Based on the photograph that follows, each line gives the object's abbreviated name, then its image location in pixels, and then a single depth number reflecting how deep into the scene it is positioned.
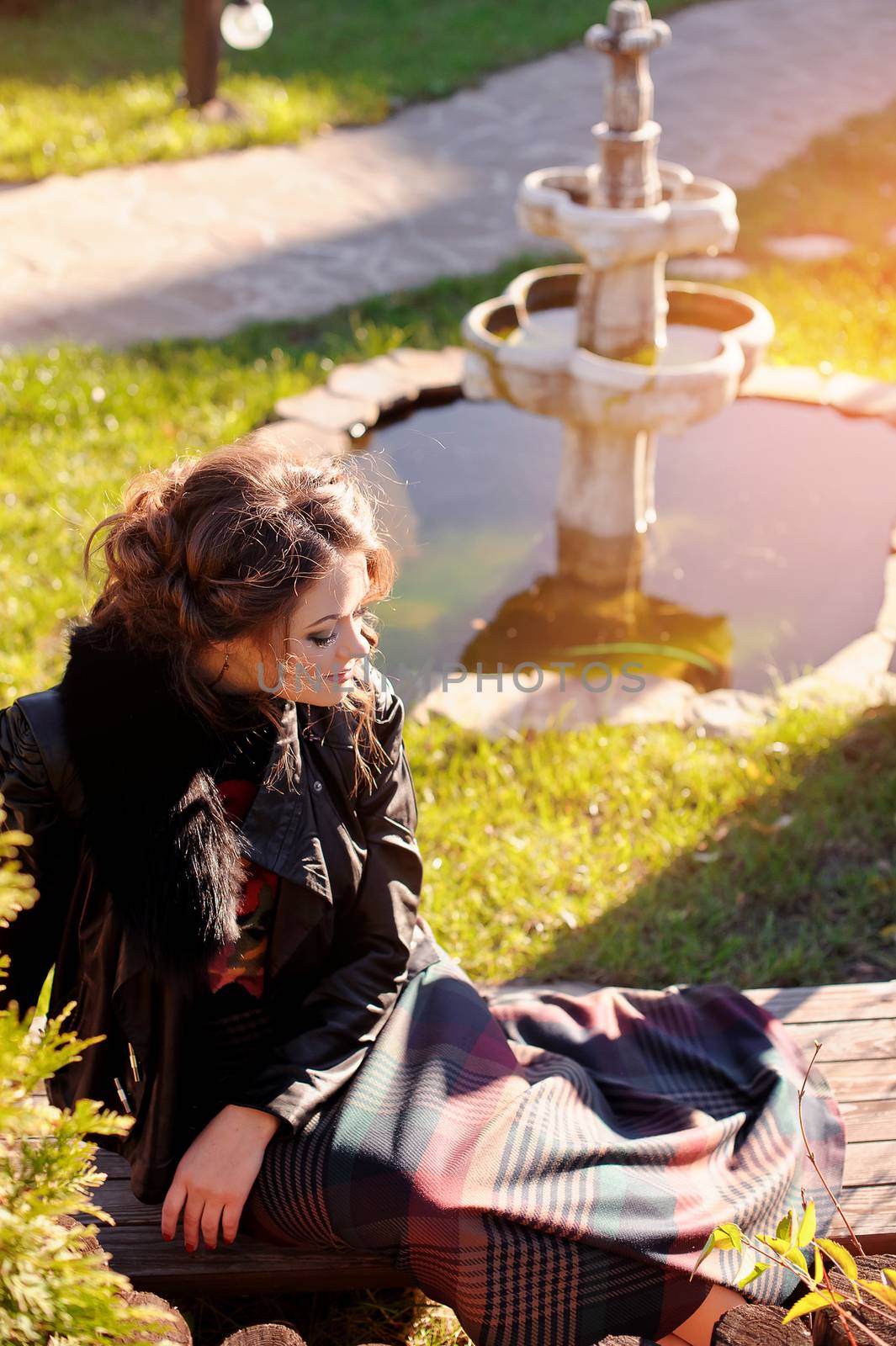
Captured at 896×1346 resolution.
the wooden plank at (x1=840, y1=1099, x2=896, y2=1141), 2.11
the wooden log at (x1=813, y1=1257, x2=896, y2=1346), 1.39
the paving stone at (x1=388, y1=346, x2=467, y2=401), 4.96
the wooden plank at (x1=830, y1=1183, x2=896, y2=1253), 1.94
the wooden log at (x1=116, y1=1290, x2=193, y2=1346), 1.40
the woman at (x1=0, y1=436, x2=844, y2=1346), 1.72
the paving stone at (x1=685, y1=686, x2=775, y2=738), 3.45
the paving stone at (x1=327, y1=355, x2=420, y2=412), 4.84
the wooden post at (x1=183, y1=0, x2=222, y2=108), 7.08
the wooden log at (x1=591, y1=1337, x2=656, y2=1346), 1.43
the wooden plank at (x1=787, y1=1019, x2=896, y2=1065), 2.25
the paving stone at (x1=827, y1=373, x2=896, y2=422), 4.66
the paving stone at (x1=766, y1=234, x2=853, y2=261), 6.21
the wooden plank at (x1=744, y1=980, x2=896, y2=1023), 2.34
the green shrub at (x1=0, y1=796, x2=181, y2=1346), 1.00
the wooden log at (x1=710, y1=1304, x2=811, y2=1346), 1.42
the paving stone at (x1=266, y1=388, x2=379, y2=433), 4.66
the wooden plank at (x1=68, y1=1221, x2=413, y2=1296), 1.92
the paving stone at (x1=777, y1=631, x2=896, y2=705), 3.51
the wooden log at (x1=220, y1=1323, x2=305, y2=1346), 1.44
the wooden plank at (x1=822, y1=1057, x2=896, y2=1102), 2.18
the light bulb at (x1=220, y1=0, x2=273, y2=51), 5.56
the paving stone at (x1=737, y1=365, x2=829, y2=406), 4.79
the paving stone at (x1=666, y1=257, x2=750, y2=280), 5.99
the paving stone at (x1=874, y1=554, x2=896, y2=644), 3.76
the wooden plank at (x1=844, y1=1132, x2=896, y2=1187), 2.03
